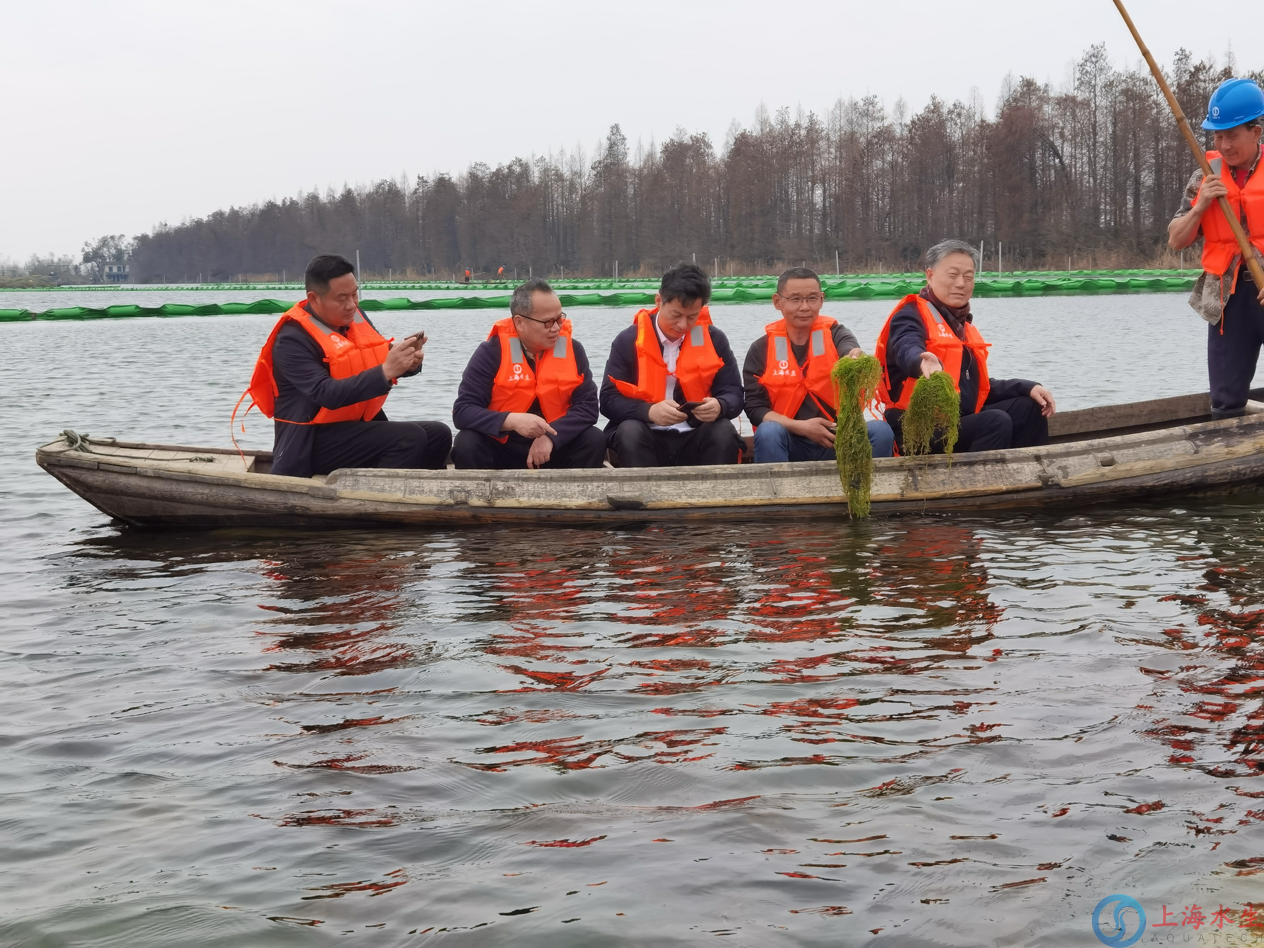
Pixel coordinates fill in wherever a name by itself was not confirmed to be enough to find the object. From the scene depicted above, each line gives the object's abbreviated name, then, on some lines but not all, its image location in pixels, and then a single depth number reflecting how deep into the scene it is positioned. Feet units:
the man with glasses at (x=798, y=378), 23.90
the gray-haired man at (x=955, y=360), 23.31
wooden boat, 24.00
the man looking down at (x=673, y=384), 24.09
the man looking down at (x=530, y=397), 24.20
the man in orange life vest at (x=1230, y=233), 21.99
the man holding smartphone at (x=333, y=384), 23.22
